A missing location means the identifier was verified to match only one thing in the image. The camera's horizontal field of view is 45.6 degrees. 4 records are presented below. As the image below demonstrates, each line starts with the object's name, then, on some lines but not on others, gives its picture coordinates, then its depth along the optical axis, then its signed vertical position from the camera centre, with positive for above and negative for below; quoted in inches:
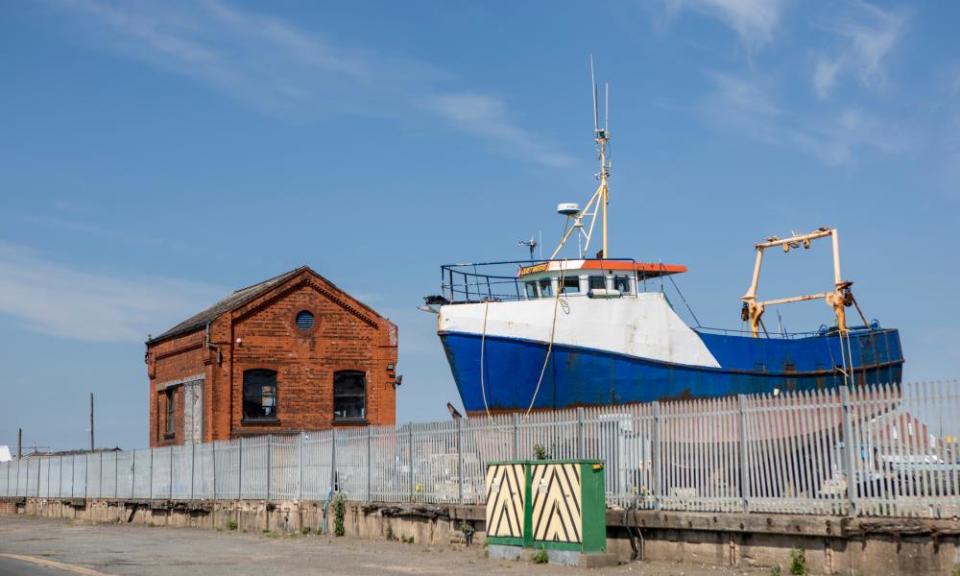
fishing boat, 1259.8 +108.3
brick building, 1674.5 +130.2
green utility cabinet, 655.8 -34.4
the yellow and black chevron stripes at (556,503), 658.8 -33.2
